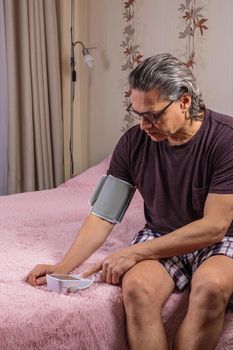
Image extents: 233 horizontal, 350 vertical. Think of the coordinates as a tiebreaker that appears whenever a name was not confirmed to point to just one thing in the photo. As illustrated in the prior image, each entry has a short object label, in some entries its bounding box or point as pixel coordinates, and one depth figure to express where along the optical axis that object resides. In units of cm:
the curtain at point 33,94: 290
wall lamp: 297
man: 111
